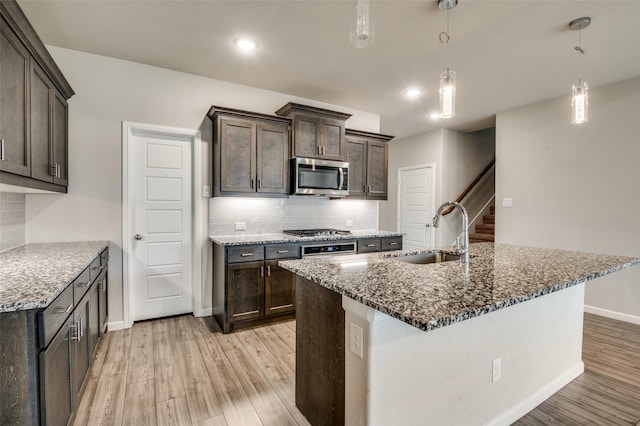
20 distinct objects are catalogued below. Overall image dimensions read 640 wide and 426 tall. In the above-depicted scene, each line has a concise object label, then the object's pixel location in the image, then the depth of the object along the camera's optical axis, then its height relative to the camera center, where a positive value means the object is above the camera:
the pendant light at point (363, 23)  1.36 +0.82
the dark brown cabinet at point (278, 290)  3.22 -0.84
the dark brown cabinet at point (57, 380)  1.25 -0.76
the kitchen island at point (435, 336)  1.23 -0.62
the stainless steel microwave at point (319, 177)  3.61 +0.40
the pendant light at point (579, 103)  2.10 +0.74
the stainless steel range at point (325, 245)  3.43 -0.40
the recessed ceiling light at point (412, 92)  3.82 +1.49
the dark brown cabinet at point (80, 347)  1.67 -0.80
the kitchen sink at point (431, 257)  2.24 -0.34
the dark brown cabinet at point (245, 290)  3.05 -0.80
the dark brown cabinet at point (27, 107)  1.72 +0.67
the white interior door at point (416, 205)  6.02 +0.12
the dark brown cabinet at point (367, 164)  4.16 +0.64
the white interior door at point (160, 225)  3.30 -0.18
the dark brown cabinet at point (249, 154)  3.27 +0.61
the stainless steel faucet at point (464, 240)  1.90 -0.18
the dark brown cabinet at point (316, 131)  3.61 +0.95
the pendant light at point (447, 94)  1.80 +0.68
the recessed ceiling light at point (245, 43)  2.73 +1.48
